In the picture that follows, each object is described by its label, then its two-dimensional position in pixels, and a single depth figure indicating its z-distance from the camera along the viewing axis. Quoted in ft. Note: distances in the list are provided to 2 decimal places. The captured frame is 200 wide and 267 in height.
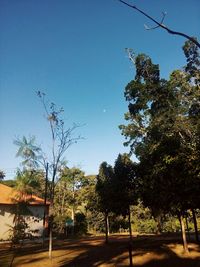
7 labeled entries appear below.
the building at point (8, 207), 79.03
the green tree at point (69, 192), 113.57
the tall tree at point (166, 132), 41.77
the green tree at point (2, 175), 129.22
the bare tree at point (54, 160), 44.17
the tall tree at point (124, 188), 58.58
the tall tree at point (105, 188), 61.47
